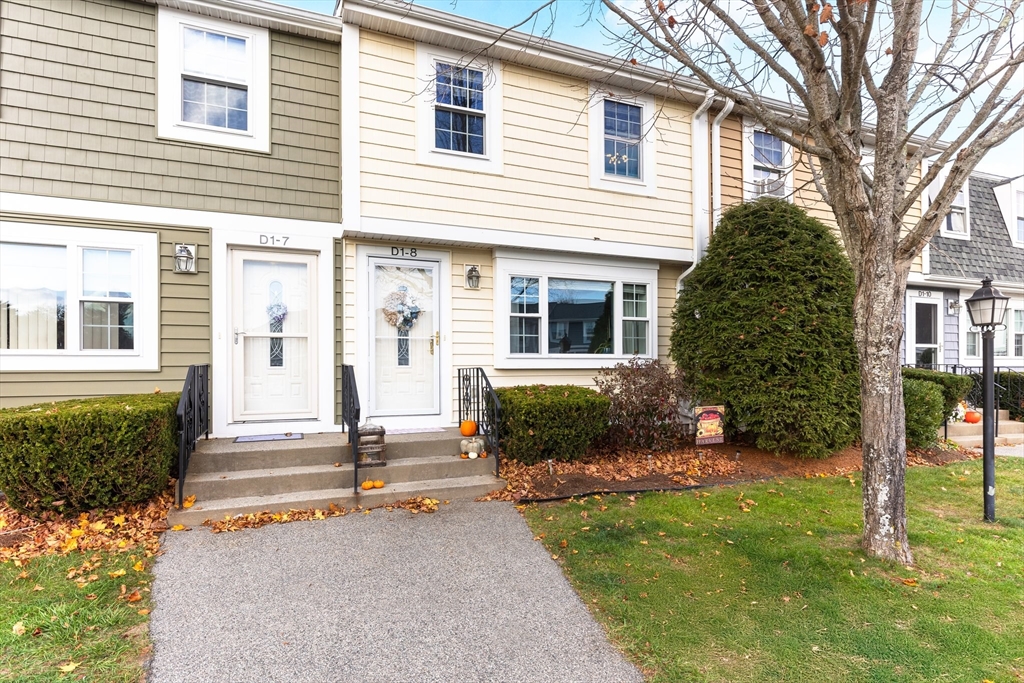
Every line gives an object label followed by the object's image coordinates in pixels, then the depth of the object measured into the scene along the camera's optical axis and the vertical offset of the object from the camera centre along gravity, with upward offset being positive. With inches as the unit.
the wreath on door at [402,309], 245.1 +15.6
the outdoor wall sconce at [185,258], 211.3 +35.0
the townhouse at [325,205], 199.3 +63.4
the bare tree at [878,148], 134.3 +54.6
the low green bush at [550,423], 208.8 -35.0
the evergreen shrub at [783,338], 231.3 +1.1
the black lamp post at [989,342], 174.7 -0.7
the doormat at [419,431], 231.3 -42.2
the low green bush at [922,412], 262.7 -37.7
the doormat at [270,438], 205.5 -40.8
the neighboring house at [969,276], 375.2 +48.9
